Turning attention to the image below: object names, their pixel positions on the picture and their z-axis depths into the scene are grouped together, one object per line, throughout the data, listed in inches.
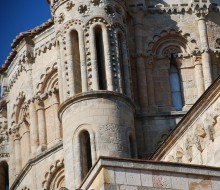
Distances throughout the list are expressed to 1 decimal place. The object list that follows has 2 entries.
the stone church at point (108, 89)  1209.4
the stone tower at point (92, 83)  1220.5
